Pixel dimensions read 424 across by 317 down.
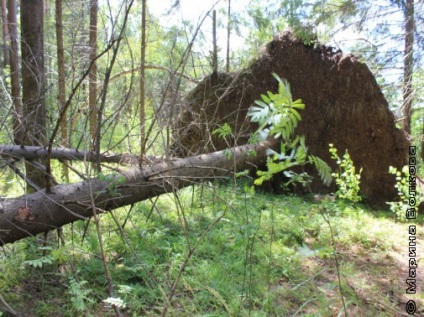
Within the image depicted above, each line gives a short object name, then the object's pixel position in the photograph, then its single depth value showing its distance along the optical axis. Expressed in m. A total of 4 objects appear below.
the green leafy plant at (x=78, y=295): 1.69
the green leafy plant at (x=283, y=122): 1.00
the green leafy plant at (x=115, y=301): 1.36
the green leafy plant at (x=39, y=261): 1.92
